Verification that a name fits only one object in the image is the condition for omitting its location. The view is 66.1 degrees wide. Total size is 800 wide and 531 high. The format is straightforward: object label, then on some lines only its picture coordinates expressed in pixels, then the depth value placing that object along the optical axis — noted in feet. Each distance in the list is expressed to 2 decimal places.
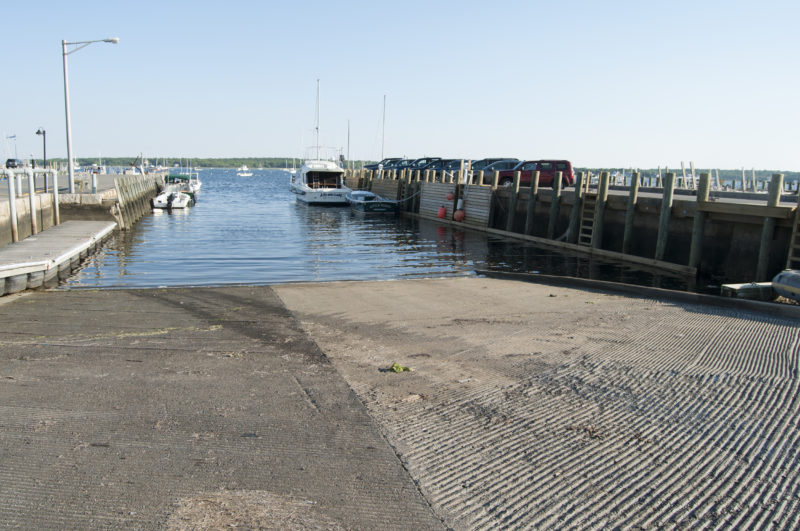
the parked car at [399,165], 189.92
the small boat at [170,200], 141.28
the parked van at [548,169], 104.53
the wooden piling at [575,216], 77.87
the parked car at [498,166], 119.34
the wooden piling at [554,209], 83.35
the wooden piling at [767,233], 49.32
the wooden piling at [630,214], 67.51
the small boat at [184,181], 195.73
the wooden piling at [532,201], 89.20
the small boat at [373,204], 139.85
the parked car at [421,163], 170.49
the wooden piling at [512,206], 94.53
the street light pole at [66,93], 84.28
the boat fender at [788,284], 35.76
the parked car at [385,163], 212.19
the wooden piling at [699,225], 57.36
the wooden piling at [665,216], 61.12
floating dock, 38.55
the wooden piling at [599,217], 72.45
